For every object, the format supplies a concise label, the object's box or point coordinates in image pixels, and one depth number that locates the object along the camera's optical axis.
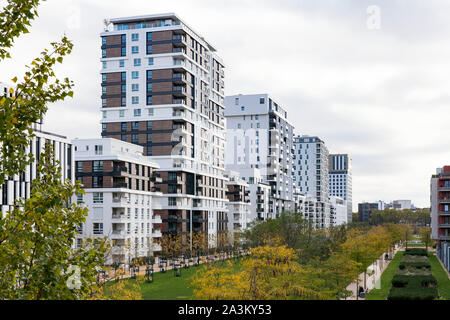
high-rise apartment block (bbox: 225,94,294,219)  153.25
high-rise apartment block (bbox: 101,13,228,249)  98.25
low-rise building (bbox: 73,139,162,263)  75.06
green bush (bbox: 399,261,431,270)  78.28
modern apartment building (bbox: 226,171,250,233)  126.69
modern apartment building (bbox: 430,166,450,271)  97.69
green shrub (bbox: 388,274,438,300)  46.58
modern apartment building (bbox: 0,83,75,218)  61.94
